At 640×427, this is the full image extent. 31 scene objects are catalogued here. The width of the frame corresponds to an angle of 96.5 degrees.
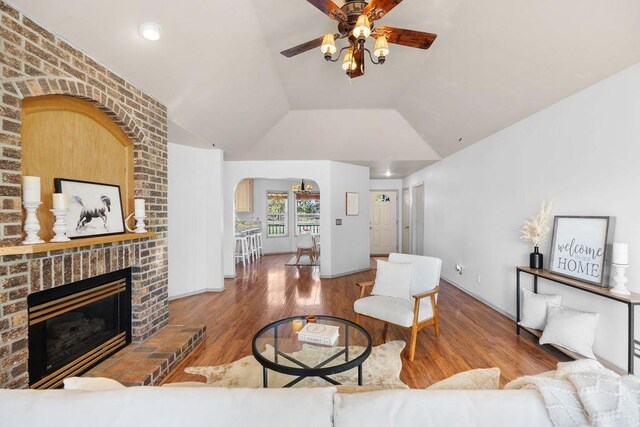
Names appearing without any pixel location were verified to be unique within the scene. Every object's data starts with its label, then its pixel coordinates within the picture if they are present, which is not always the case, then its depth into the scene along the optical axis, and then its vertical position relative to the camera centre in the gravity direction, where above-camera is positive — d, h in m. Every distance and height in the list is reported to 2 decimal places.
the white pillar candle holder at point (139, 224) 2.54 -0.13
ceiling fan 1.86 +1.27
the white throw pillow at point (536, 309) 2.71 -0.98
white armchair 2.60 -0.93
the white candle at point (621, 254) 2.11 -0.34
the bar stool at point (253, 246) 7.47 -1.01
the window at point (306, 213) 8.92 -0.13
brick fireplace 1.57 +0.29
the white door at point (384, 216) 8.17 -0.21
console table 1.94 -0.65
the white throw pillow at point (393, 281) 2.96 -0.76
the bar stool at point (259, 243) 7.94 -0.97
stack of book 2.01 -0.90
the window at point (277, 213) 8.64 -0.12
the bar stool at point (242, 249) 7.03 -1.02
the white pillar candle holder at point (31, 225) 1.63 -0.09
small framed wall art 5.91 +0.10
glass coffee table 1.68 -0.96
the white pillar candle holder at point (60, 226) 1.79 -0.10
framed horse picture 1.99 +0.01
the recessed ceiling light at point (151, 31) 2.12 +1.35
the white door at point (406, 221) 7.53 -0.34
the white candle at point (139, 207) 2.54 +0.02
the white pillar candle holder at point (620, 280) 2.10 -0.54
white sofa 0.87 -0.62
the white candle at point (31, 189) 1.62 +0.12
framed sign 2.31 -0.35
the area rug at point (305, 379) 2.17 -1.34
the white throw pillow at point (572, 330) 2.32 -1.03
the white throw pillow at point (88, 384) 1.05 -0.66
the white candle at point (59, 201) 1.78 +0.05
